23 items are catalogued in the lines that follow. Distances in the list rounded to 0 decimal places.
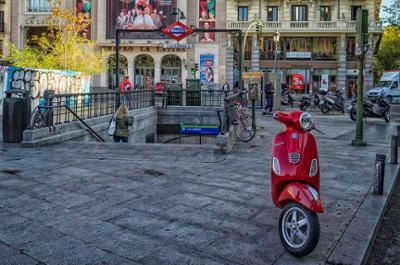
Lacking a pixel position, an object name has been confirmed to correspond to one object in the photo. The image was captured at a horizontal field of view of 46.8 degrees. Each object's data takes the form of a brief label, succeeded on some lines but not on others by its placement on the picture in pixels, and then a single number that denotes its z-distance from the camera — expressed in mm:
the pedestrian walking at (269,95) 23250
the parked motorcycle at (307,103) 25594
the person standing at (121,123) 12297
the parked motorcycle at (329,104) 23500
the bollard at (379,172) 6215
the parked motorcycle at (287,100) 28875
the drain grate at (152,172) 7438
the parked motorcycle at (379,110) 18844
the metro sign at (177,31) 16438
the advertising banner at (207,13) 45031
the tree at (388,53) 54844
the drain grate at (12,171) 7301
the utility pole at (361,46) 10961
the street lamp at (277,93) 25469
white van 36781
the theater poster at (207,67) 44750
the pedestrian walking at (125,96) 15838
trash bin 10406
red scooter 3965
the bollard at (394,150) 8336
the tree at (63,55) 25453
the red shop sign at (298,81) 43531
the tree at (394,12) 36250
